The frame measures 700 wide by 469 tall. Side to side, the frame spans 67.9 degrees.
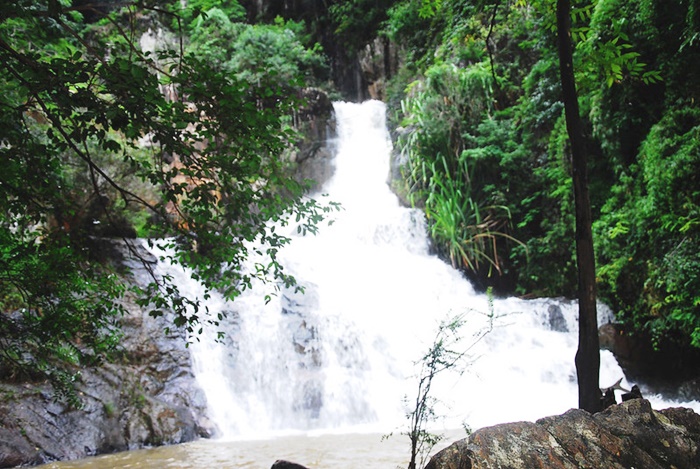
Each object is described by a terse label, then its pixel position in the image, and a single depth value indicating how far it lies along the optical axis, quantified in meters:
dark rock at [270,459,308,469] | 2.99
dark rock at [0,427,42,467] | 4.72
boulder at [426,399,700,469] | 2.10
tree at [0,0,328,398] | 2.32
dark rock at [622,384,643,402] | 2.91
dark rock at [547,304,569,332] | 8.22
